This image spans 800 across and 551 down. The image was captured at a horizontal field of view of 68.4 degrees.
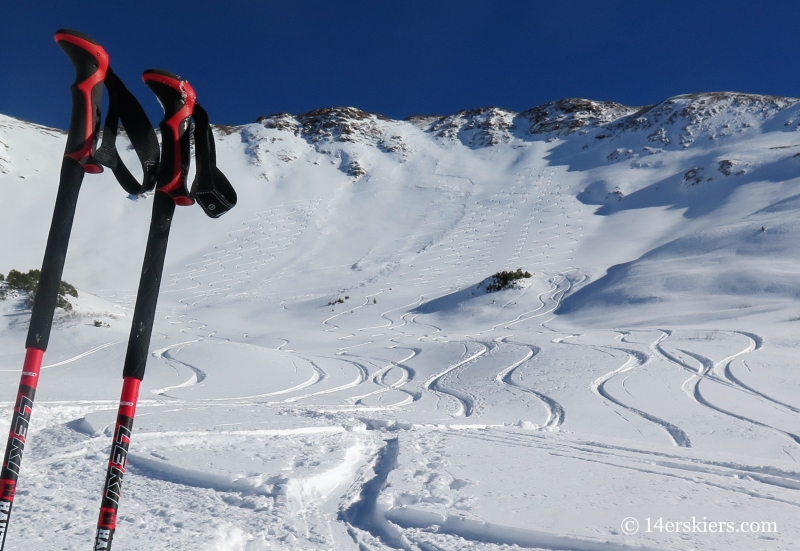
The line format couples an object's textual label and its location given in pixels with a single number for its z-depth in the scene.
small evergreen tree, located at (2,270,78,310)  11.64
